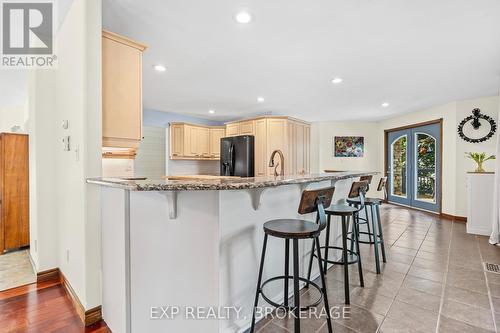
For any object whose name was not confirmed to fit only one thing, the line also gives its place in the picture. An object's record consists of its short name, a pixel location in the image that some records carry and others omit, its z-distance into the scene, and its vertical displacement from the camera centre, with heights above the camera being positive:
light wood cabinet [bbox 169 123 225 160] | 5.78 +0.54
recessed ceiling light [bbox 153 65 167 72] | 3.30 +1.29
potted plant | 4.29 +0.09
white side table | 4.14 -0.67
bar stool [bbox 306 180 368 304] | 2.09 -0.46
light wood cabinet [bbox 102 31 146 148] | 1.94 +0.58
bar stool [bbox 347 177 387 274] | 2.67 -0.50
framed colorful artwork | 7.51 +0.53
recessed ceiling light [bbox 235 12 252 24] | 2.12 +1.28
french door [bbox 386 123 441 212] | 5.76 -0.07
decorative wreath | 4.68 +0.77
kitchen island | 1.58 -0.63
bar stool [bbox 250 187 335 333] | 1.54 -0.44
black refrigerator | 5.22 +0.16
